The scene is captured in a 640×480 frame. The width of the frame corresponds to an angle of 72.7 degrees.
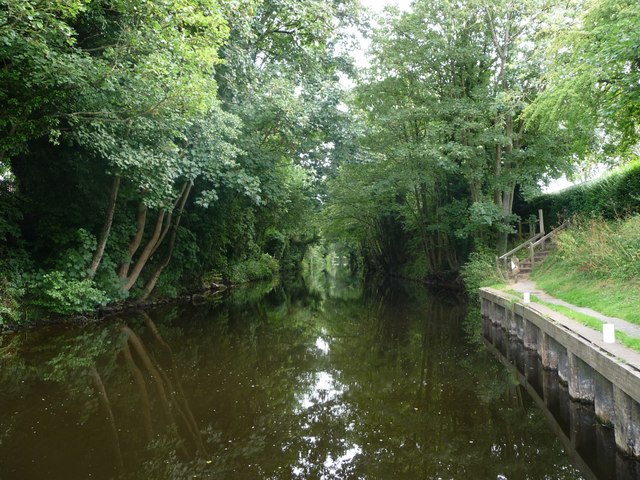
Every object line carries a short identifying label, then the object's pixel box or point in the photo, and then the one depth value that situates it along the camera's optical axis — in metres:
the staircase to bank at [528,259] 16.36
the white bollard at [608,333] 5.68
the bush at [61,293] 13.45
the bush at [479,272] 17.33
